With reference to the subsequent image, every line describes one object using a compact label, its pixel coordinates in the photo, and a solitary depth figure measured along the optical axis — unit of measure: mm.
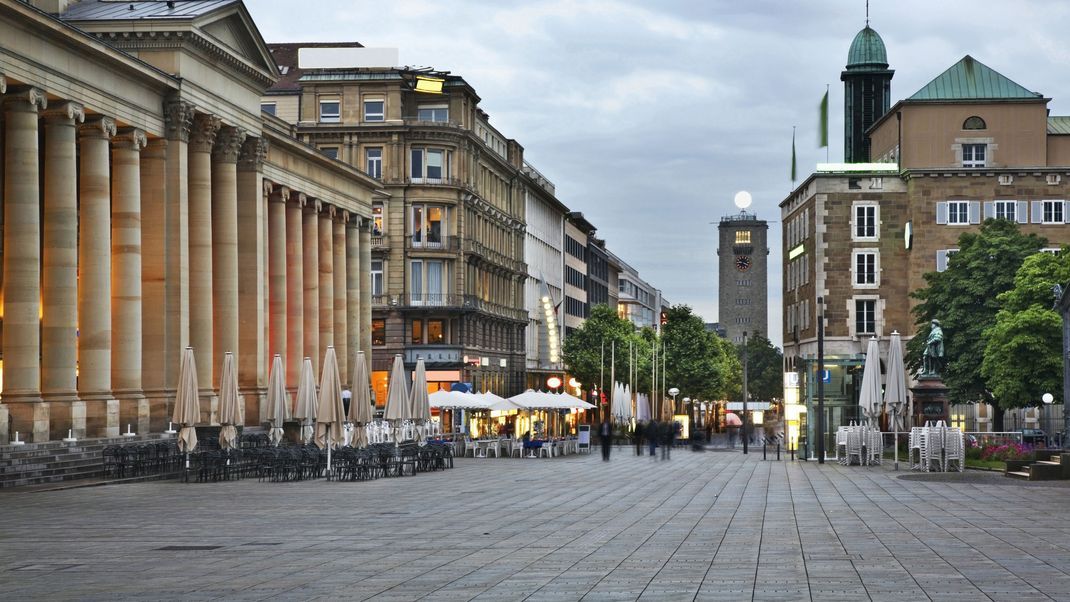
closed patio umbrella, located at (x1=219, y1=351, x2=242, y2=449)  48375
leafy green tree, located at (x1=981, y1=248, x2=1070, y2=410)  72562
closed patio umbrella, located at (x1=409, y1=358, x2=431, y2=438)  58250
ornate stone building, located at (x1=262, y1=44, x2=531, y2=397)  101438
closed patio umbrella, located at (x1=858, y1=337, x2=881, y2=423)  58219
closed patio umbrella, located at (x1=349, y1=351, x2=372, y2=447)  49812
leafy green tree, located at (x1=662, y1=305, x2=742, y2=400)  140750
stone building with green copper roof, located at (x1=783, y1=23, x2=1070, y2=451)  106375
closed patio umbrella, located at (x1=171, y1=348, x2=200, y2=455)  45938
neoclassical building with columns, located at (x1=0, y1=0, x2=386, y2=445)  48500
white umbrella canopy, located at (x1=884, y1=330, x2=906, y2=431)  57031
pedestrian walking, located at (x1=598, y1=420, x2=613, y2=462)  68750
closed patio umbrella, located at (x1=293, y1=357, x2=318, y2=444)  49562
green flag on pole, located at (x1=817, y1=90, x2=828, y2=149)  105000
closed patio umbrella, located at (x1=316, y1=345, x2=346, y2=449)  46812
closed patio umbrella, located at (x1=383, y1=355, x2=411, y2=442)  54719
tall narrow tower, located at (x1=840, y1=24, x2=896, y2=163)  138750
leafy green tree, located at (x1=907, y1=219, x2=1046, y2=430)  82875
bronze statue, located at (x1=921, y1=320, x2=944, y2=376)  66688
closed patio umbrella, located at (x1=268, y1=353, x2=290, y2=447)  53125
